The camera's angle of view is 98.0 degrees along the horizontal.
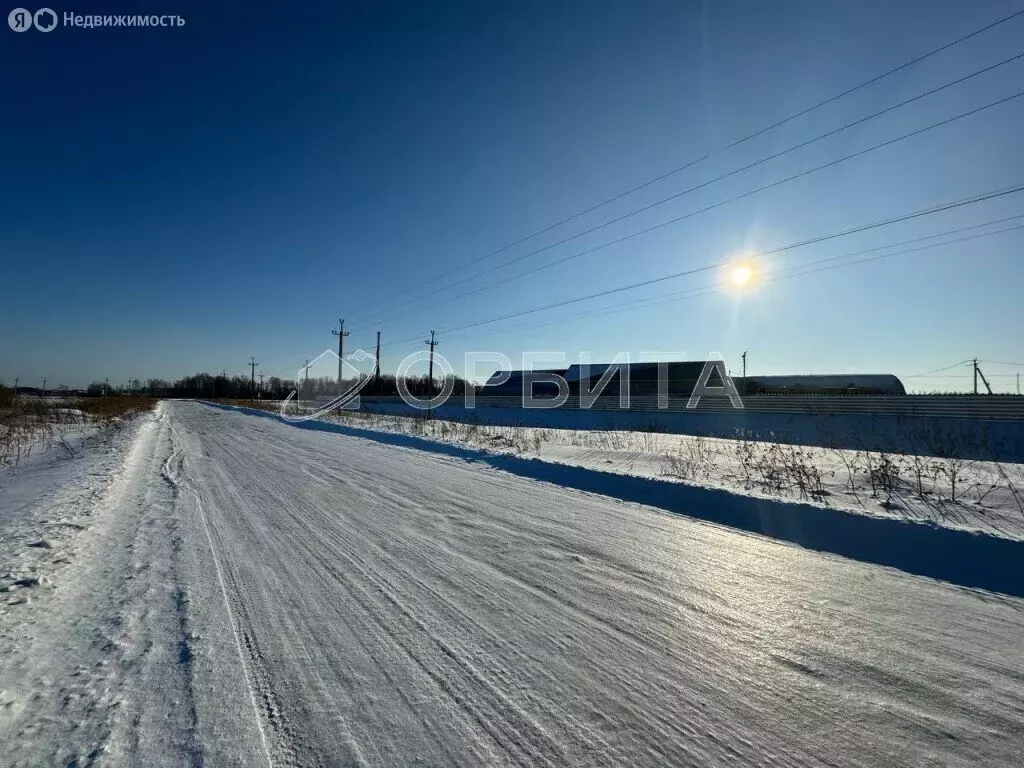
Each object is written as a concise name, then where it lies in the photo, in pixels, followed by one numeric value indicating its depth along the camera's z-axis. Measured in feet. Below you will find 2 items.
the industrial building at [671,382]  140.36
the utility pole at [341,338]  164.86
